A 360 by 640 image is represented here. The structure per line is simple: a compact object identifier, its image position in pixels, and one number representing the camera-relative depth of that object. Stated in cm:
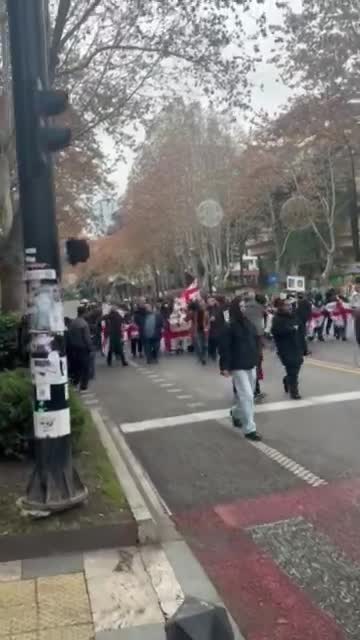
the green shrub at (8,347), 1073
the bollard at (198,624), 220
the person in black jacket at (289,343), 1152
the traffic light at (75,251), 627
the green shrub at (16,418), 705
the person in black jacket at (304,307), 1955
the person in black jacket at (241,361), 873
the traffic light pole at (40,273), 559
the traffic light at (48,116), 554
